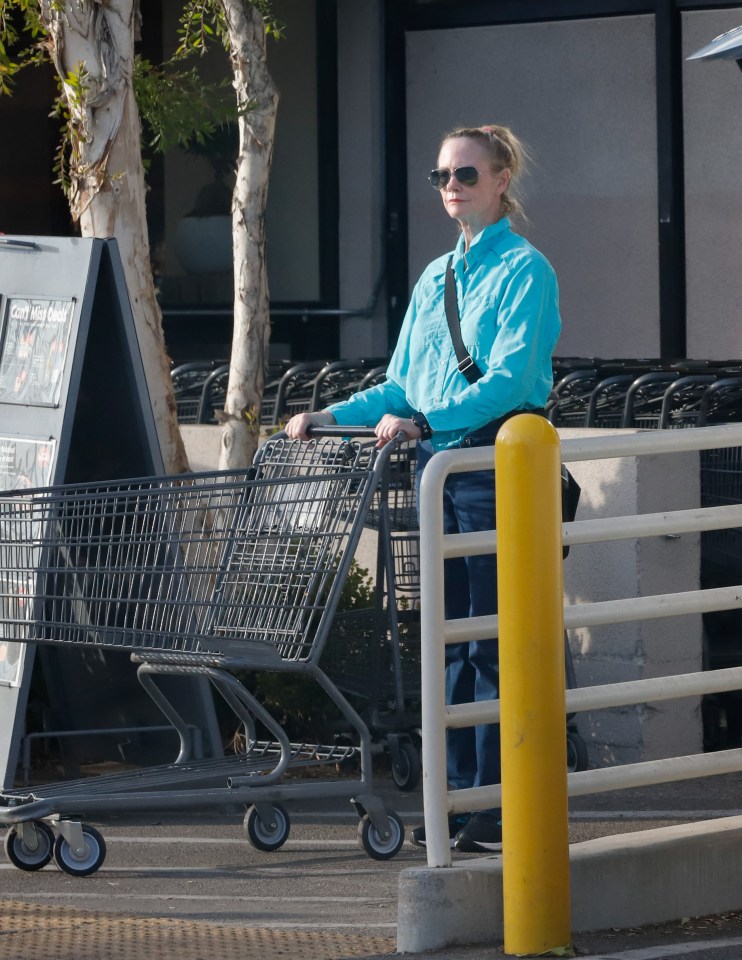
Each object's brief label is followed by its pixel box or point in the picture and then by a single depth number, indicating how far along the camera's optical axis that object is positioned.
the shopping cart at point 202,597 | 10.50
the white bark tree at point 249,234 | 14.20
